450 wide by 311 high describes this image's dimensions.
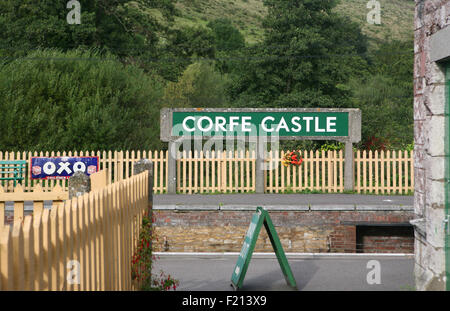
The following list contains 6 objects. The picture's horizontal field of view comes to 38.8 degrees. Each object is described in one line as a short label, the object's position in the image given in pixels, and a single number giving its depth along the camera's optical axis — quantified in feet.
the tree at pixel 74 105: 76.74
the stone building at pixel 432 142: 22.47
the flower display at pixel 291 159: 64.58
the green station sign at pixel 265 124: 61.98
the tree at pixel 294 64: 111.96
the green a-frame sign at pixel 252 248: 27.35
